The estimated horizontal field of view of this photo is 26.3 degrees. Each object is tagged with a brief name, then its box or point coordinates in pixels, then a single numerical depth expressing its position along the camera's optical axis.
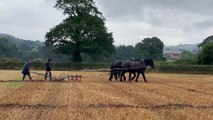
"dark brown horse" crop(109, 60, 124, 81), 37.22
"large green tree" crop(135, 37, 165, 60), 128.75
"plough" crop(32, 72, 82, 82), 36.34
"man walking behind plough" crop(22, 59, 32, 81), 36.03
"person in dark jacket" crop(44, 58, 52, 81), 37.78
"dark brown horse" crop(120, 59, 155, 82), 36.41
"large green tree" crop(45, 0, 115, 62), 81.19
